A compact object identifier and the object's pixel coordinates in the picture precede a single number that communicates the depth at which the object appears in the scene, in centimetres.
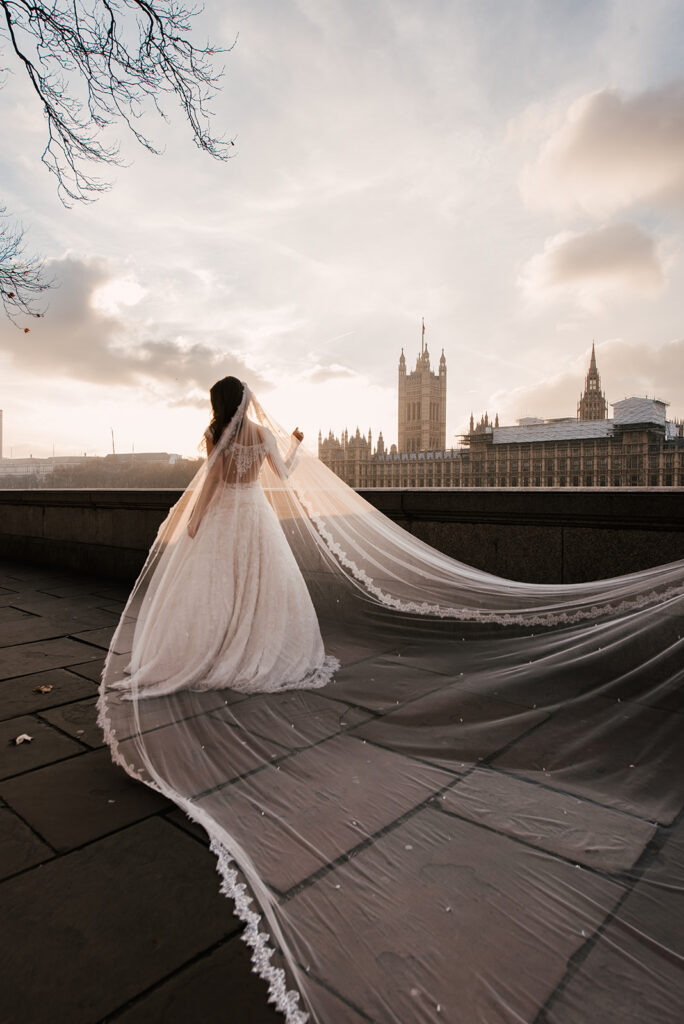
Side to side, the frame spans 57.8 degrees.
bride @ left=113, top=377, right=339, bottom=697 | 357
